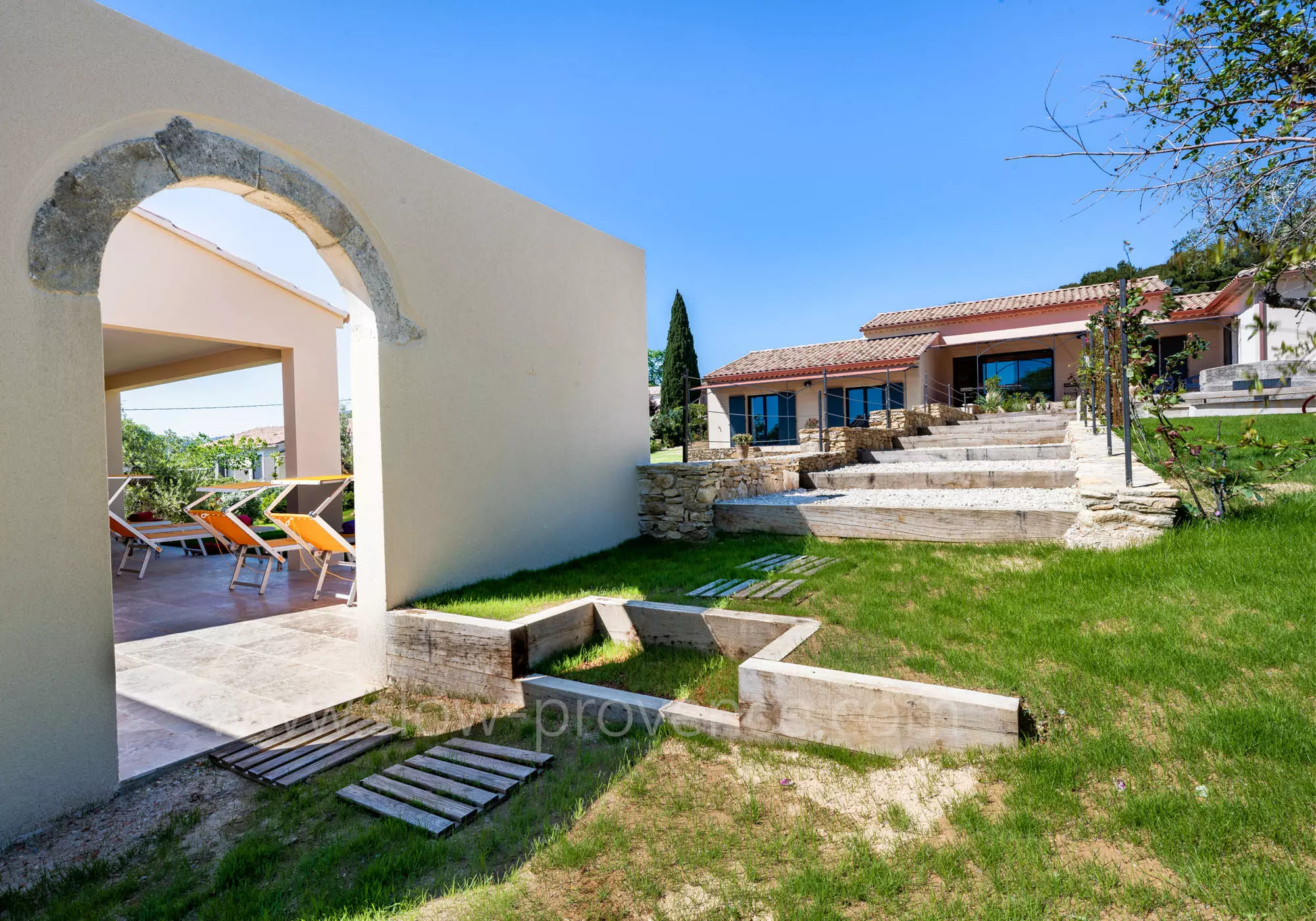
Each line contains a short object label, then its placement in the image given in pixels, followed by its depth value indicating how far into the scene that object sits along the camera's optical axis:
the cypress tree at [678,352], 29.06
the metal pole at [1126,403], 4.53
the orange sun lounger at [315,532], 5.54
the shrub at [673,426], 24.78
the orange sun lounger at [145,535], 7.73
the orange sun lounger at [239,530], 6.30
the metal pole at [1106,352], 6.02
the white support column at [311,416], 7.63
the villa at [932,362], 18.20
